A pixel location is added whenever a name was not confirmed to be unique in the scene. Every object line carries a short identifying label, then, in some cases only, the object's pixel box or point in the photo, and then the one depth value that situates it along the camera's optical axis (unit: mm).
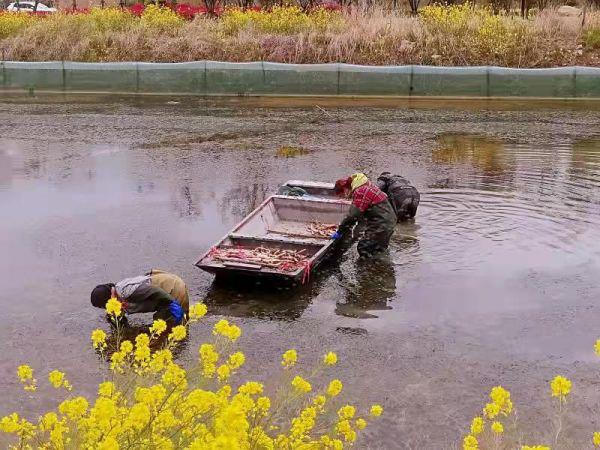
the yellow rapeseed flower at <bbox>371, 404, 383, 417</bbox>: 4382
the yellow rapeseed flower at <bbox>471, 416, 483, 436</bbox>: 4023
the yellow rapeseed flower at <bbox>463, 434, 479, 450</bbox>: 3949
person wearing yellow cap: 9703
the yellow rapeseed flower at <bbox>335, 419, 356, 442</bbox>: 4117
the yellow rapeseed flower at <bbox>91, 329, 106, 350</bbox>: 4555
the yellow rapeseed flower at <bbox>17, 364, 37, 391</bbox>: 4164
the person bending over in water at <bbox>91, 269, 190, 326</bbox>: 7598
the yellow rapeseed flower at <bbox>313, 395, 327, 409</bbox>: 4444
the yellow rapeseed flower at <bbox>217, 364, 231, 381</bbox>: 4250
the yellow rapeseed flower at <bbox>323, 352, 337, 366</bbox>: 4602
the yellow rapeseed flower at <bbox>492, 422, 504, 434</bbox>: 4117
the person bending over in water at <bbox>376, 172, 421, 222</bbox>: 11227
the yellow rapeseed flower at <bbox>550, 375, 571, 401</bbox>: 3988
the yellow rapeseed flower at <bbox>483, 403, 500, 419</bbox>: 4153
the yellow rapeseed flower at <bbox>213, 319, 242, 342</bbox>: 4301
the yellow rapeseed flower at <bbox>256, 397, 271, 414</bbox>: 4105
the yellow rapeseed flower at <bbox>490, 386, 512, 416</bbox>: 4051
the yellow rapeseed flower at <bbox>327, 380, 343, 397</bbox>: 4320
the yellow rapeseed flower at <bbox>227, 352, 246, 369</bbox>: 4285
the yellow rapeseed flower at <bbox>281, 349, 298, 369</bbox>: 4569
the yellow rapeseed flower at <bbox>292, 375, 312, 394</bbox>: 4172
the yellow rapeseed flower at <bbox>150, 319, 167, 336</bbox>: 4578
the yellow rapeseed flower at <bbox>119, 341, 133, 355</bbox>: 4664
